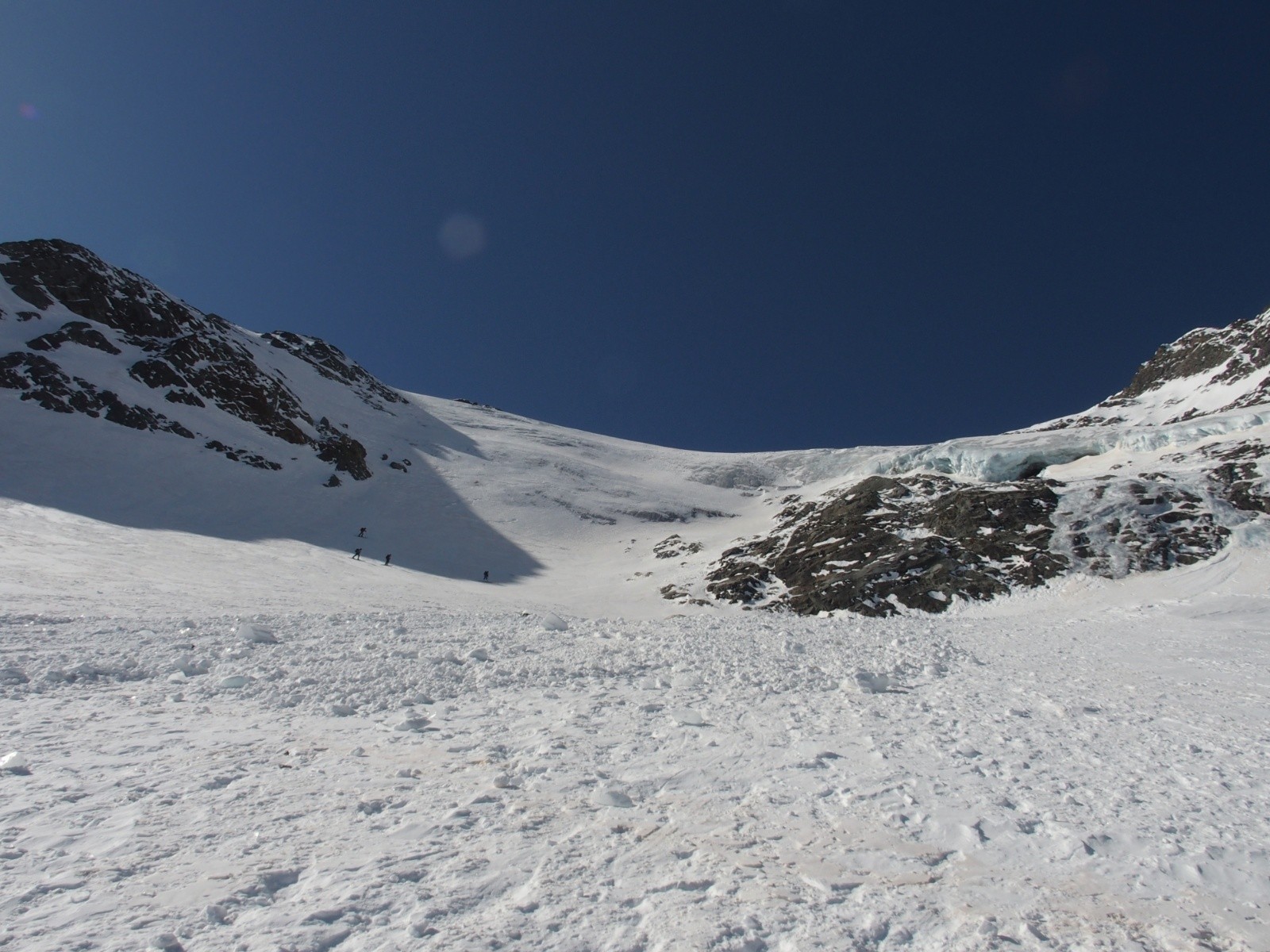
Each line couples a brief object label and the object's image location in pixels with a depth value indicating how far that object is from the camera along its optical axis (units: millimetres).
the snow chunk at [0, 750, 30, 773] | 5027
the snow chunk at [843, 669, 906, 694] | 9156
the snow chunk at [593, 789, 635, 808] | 5188
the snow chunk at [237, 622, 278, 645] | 10312
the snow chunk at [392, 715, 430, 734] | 6719
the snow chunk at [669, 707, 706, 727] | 7332
